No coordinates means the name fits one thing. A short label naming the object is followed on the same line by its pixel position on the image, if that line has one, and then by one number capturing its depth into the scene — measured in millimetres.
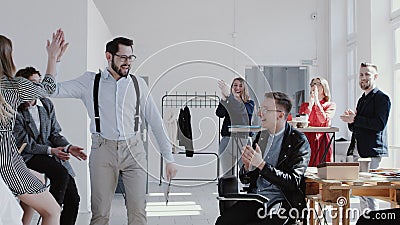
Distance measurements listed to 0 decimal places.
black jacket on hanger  7360
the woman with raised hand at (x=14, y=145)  3225
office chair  3594
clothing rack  10727
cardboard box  3562
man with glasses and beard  3830
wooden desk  3428
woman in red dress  7020
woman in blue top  6789
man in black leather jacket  3500
